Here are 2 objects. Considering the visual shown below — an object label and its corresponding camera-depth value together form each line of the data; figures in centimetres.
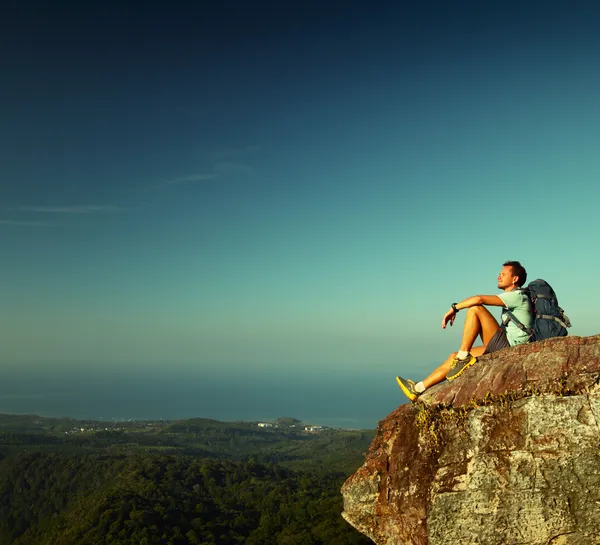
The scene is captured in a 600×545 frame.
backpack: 877
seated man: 905
